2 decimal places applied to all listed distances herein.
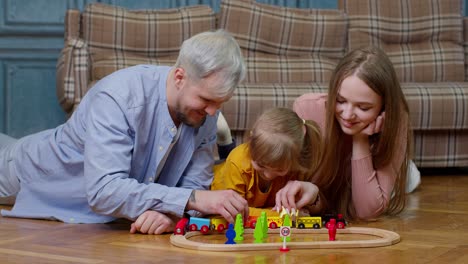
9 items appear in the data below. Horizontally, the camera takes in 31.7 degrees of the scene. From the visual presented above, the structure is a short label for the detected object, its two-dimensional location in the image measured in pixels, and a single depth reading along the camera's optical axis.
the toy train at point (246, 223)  2.13
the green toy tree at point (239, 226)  2.03
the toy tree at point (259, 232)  2.02
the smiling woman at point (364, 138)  2.29
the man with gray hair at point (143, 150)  2.08
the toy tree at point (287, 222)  2.05
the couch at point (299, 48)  3.76
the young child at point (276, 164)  2.23
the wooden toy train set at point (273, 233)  1.94
